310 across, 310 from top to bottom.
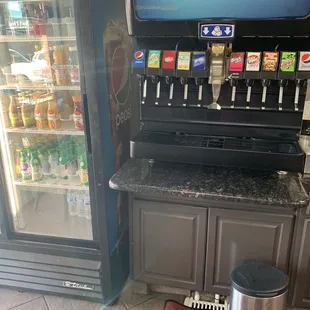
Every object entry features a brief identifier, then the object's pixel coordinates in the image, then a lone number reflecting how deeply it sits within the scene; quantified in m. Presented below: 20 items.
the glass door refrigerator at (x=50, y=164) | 1.81
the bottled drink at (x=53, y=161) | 2.09
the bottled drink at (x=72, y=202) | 2.17
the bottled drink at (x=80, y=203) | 2.16
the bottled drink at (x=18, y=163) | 2.08
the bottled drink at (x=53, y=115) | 1.96
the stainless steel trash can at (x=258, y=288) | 1.52
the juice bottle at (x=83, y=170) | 1.97
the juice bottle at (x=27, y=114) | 1.99
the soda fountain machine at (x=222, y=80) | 1.38
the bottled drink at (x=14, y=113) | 1.98
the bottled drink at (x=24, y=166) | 2.05
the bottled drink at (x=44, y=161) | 2.08
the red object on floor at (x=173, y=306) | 1.94
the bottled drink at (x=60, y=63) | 1.86
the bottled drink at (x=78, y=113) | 1.88
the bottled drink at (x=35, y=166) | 2.04
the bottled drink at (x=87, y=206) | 2.12
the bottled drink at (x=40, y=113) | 1.97
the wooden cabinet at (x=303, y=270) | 1.62
